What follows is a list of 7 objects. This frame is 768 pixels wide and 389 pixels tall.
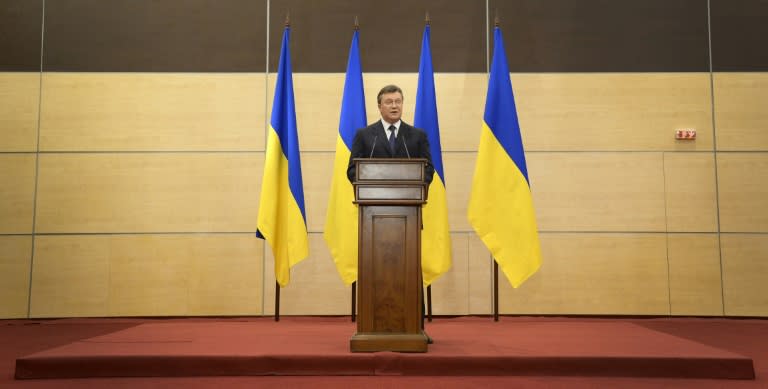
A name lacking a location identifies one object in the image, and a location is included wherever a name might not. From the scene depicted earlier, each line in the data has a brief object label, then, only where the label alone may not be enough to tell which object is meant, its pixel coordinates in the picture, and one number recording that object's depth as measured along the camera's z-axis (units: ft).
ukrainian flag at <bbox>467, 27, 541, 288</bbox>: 15.07
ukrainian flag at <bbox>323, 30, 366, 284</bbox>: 15.16
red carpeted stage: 9.23
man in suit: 11.68
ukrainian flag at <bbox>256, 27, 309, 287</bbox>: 15.38
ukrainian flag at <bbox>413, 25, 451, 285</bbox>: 15.26
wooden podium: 9.79
